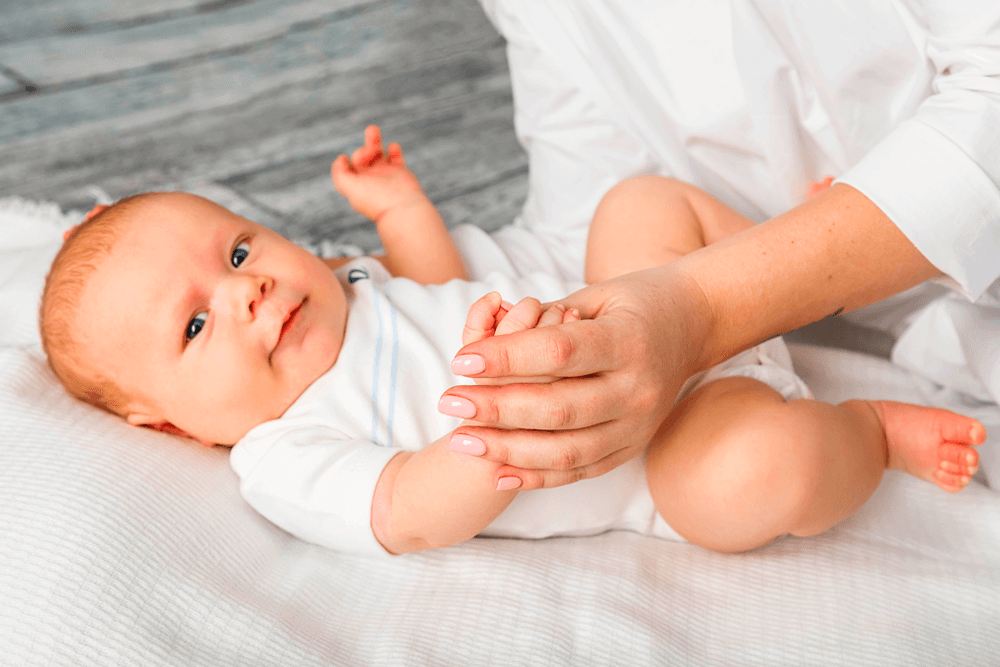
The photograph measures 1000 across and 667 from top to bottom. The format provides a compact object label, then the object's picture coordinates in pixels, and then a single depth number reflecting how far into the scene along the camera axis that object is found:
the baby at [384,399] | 0.75
